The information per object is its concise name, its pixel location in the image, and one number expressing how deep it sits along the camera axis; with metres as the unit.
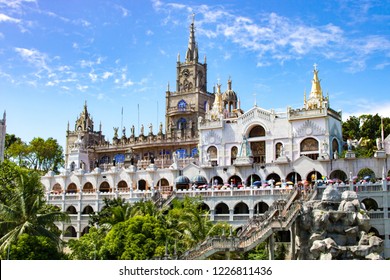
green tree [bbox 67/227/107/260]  33.79
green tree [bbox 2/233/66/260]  30.23
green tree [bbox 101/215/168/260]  31.23
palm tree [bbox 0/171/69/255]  31.58
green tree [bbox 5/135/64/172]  76.38
